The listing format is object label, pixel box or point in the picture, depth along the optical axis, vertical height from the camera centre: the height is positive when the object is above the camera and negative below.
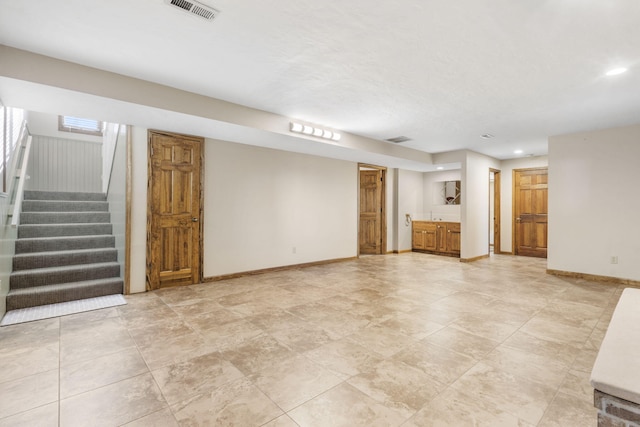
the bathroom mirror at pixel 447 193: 8.30 +0.64
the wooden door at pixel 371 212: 7.99 +0.07
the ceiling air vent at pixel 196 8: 2.07 +1.48
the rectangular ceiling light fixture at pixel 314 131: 4.58 +1.35
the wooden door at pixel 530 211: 7.36 +0.11
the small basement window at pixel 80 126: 6.74 +2.06
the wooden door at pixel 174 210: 4.34 +0.06
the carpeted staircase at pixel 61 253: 3.69 -0.56
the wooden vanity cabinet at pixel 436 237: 7.73 -0.60
